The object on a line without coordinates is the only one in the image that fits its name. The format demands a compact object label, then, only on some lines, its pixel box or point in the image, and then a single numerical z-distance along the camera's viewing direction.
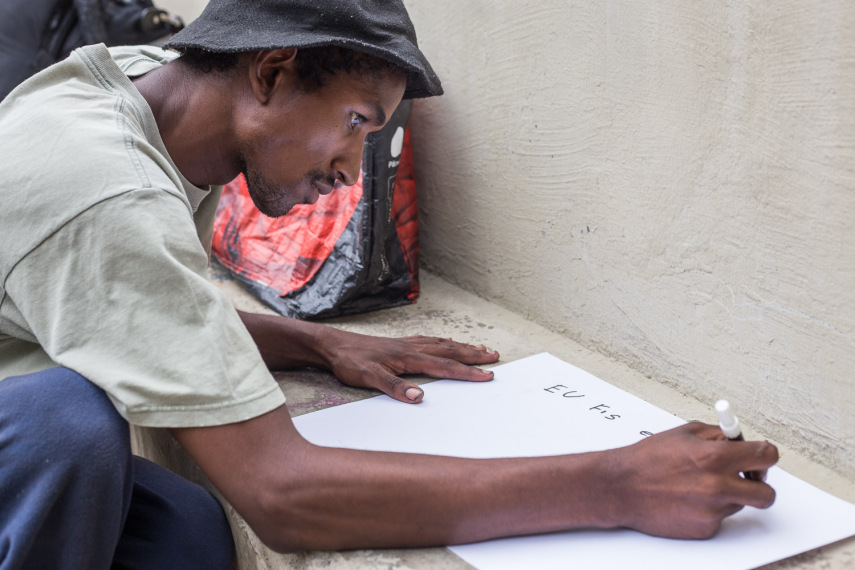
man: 0.80
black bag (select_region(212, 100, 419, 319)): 1.62
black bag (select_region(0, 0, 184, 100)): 1.97
